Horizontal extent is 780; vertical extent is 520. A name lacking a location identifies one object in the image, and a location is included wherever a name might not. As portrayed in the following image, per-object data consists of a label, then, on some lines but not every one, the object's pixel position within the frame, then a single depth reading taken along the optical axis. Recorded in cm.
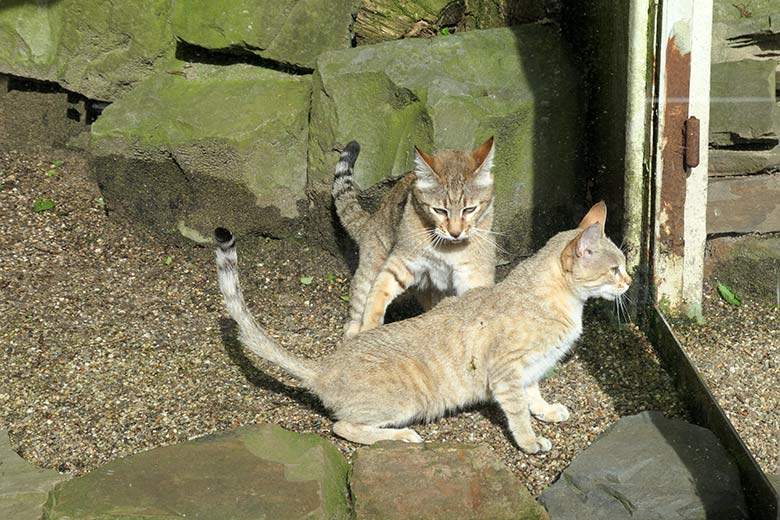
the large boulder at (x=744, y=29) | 477
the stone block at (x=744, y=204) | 474
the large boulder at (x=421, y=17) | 719
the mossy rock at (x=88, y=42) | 738
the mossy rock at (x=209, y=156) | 689
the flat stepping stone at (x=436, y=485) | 399
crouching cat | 490
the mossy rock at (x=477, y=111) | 640
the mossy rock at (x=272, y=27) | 708
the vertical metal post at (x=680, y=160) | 530
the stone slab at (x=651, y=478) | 402
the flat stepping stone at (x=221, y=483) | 383
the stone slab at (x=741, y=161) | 482
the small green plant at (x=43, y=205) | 735
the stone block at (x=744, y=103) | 475
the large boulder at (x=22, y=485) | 407
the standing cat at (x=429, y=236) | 579
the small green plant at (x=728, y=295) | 455
